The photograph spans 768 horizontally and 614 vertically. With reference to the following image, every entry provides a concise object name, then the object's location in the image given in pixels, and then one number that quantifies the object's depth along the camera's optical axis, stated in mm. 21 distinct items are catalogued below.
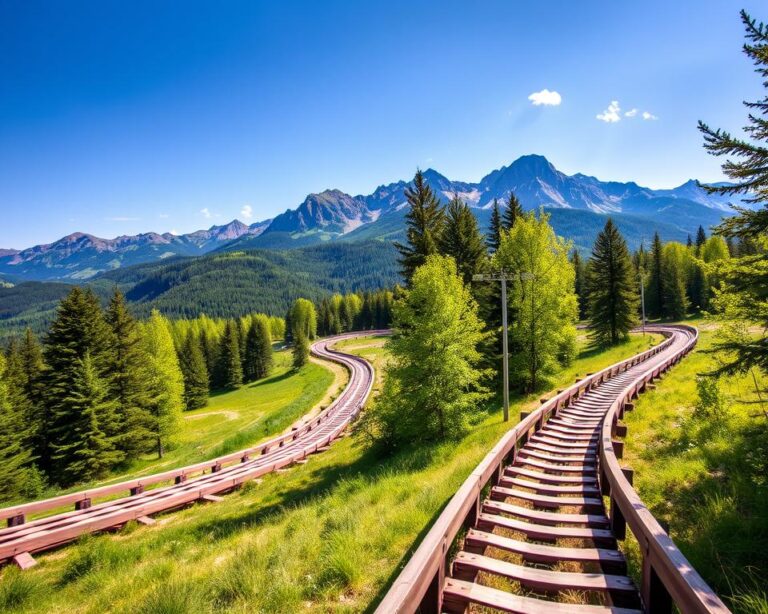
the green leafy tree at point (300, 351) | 74000
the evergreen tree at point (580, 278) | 77125
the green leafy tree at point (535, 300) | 24266
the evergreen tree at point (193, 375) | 63000
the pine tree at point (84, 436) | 27734
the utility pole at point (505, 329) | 17219
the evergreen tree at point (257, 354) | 82000
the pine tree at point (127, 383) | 31828
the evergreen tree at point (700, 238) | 85500
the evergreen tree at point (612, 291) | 43281
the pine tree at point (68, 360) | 28281
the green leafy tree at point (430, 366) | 16125
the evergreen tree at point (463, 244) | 27406
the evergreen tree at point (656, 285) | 67500
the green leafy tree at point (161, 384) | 35375
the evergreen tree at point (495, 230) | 34000
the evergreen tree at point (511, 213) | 34906
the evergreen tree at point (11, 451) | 23844
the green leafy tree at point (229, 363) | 78812
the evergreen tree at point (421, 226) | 25297
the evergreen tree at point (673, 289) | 64500
